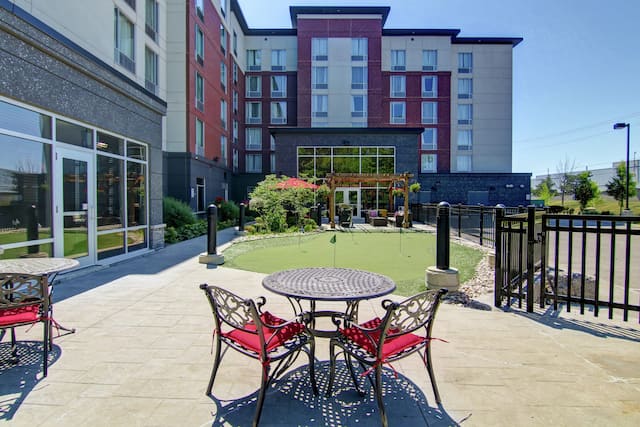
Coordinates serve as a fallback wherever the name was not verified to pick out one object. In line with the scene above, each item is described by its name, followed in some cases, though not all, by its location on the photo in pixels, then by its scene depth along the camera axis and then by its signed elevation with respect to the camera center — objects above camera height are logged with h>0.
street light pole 26.41 +5.82
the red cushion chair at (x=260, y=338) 2.46 -1.08
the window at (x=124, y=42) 11.95 +5.64
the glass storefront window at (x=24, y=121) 5.64 +1.34
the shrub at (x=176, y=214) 14.93 -0.59
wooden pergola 18.75 +1.27
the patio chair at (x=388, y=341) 2.41 -1.07
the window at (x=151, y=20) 16.03 +8.31
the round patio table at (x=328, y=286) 2.85 -0.75
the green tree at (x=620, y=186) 30.55 +1.62
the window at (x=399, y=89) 35.09 +11.19
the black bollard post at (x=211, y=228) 8.44 -0.67
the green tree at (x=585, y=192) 32.22 +1.03
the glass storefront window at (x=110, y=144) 8.05 +1.33
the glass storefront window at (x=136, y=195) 9.26 +0.14
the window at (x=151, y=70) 16.44 +6.12
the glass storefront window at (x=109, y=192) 8.07 +0.19
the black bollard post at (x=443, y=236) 5.79 -0.55
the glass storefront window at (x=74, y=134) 6.85 +1.34
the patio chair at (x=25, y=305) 3.02 -0.95
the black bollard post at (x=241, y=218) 15.55 -0.77
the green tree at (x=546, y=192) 42.49 +1.66
